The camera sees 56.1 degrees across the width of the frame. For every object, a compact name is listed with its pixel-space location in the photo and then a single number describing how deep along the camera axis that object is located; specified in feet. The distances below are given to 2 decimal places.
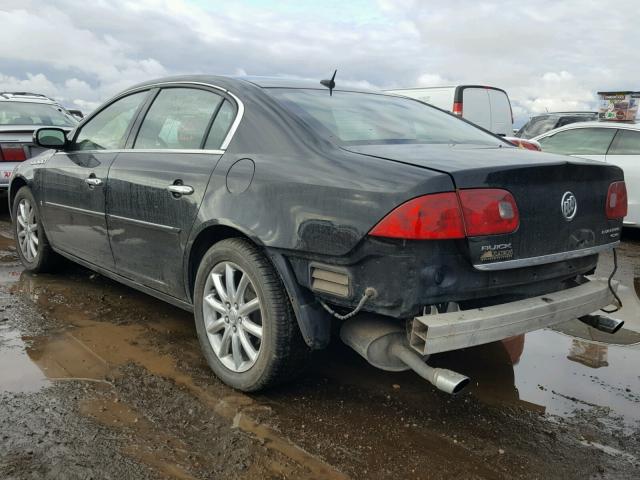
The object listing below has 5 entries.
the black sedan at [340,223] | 7.79
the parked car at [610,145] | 23.84
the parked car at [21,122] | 25.57
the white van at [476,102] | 34.32
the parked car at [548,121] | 50.01
